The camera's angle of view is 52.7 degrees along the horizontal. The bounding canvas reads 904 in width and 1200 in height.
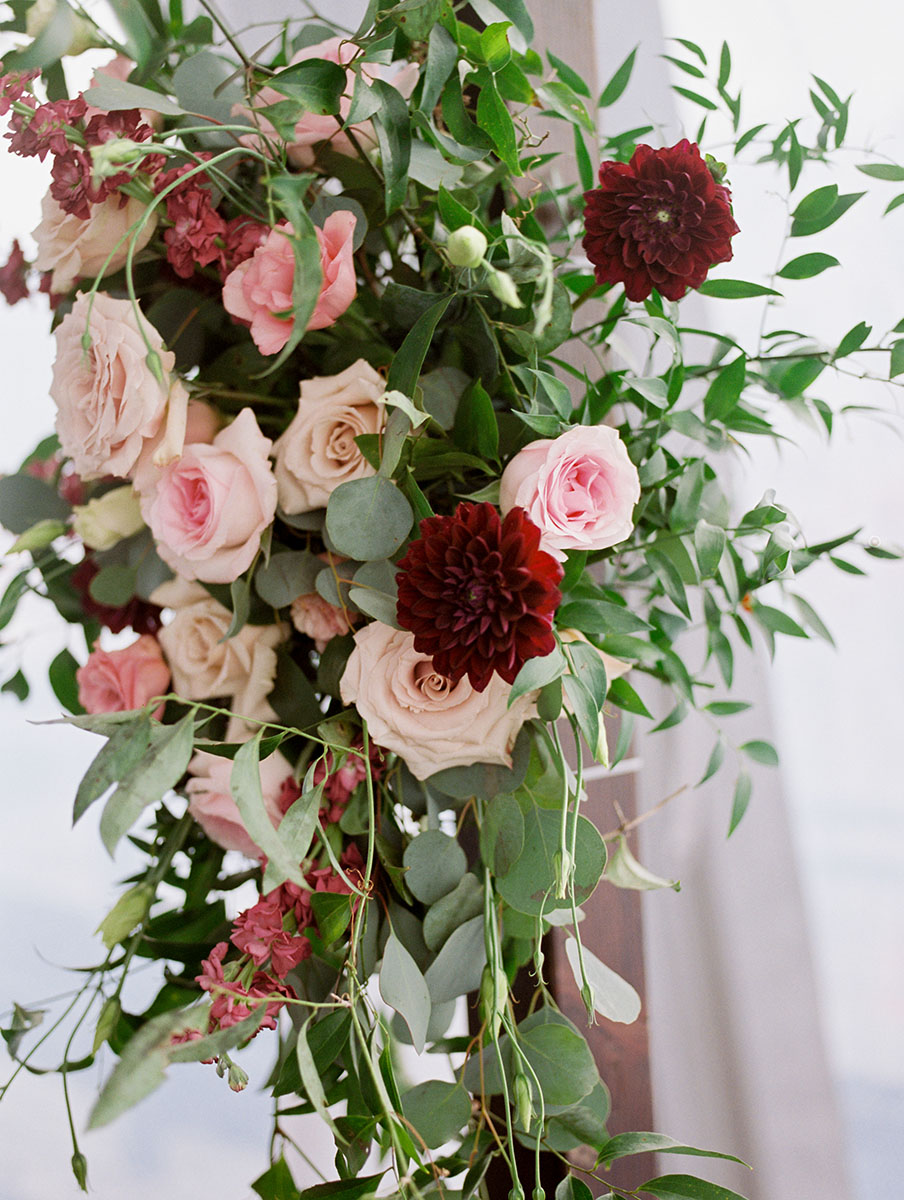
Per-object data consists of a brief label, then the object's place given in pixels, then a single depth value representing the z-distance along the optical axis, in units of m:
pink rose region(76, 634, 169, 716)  0.50
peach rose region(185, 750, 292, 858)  0.46
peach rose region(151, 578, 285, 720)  0.47
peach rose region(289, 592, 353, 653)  0.46
